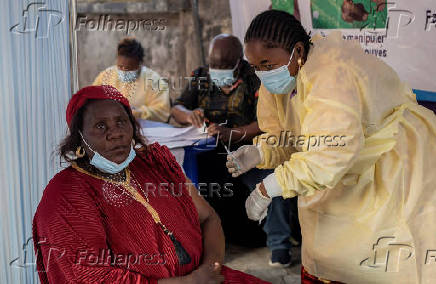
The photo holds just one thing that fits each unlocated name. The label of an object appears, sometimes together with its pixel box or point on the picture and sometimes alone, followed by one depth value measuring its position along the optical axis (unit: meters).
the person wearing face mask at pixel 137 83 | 4.48
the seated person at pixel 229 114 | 3.66
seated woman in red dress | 1.73
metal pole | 6.65
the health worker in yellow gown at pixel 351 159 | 1.64
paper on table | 3.36
